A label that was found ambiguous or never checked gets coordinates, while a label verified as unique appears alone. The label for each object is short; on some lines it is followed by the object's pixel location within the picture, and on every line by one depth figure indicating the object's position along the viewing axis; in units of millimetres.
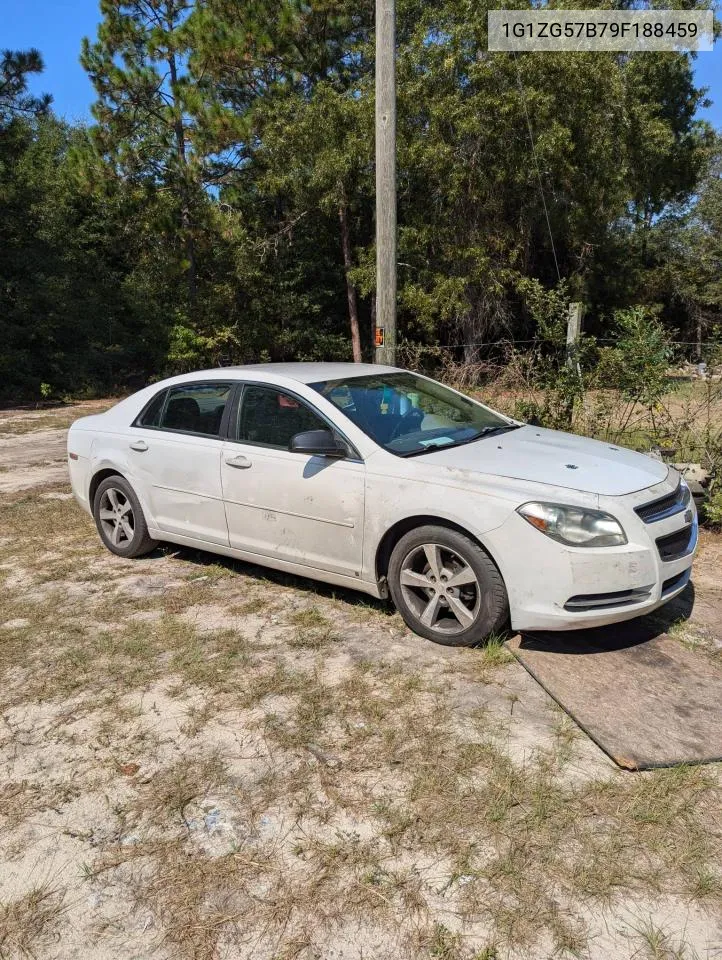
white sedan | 3623
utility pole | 8008
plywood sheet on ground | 3057
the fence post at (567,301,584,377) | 6871
